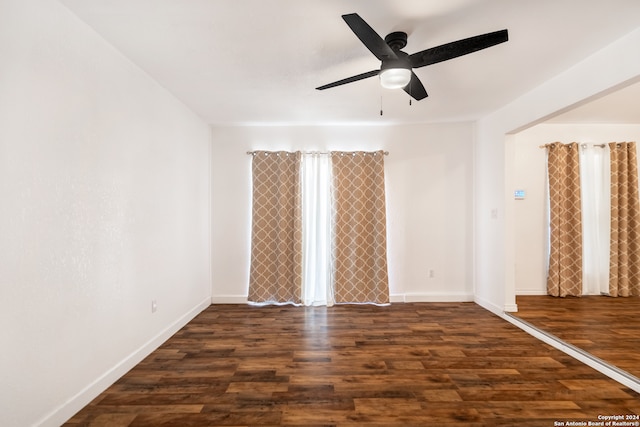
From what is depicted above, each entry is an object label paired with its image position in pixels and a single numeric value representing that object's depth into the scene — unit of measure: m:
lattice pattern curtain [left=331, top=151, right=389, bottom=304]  4.12
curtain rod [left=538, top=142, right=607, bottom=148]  4.38
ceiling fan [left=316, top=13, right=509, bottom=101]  1.61
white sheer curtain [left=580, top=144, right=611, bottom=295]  4.34
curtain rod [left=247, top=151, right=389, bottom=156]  4.14
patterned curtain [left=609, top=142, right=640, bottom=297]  4.23
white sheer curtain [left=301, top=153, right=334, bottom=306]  4.20
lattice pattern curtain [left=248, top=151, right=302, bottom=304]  4.10
